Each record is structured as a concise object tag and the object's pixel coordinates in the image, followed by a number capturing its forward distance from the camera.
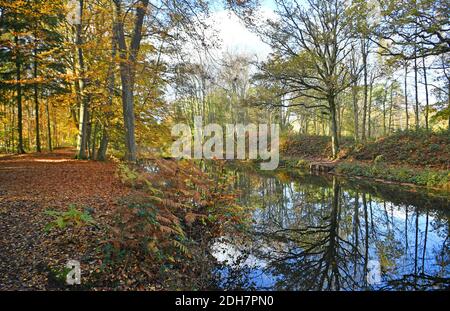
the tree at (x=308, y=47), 16.48
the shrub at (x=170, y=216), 3.75
